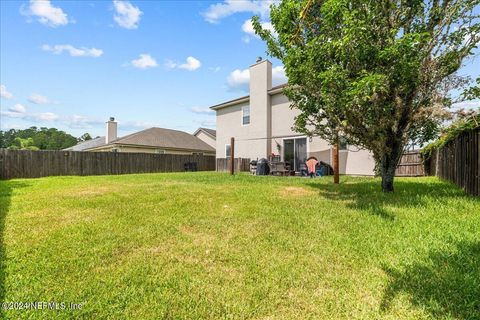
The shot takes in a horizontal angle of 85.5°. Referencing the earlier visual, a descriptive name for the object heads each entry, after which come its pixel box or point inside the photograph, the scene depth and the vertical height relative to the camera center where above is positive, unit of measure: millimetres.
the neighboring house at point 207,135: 30531 +3260
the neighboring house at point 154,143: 23062 +1896
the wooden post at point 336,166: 9668 -159
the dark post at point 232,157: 14016 +254
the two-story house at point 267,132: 14320 +2152
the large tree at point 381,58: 5682 +2394
